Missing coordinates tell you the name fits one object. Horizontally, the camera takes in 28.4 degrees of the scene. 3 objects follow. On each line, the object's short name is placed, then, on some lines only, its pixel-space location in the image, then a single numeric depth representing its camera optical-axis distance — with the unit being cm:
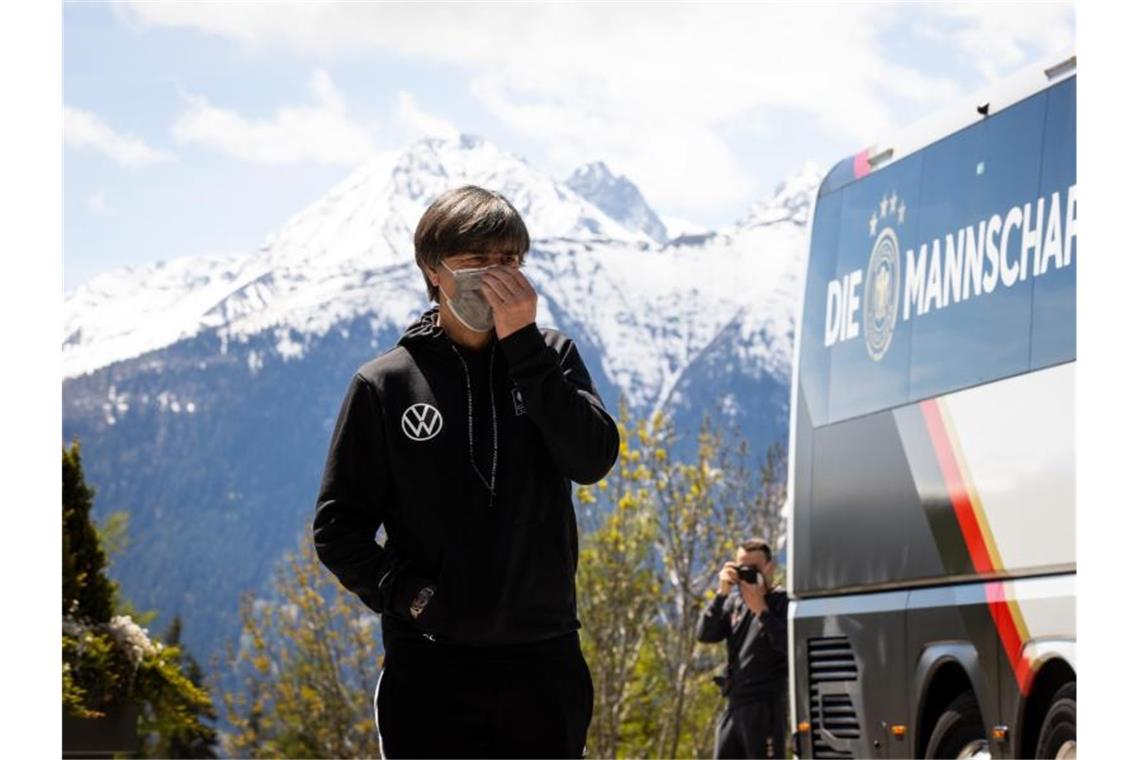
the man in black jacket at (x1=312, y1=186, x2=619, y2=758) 439
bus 848
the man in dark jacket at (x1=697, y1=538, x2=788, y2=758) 1349
